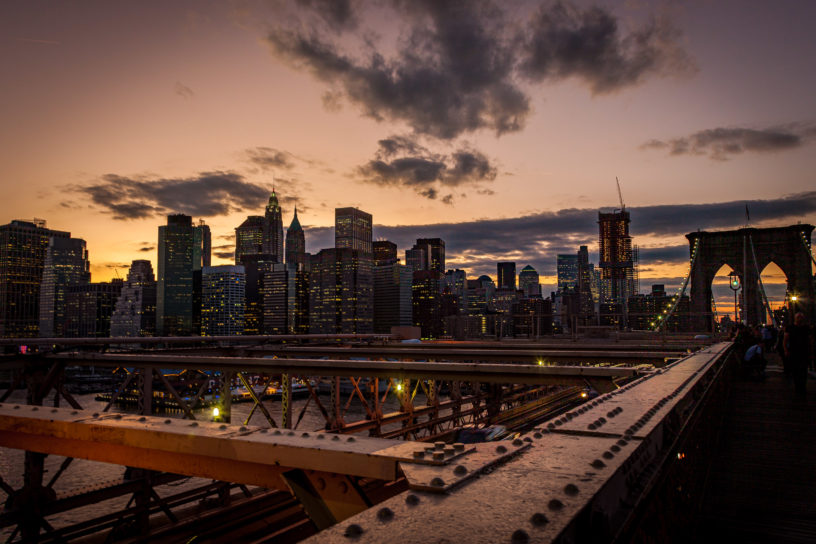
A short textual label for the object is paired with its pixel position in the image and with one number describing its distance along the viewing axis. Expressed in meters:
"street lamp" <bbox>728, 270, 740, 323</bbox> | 32.50
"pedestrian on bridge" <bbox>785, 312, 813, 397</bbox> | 13.52
